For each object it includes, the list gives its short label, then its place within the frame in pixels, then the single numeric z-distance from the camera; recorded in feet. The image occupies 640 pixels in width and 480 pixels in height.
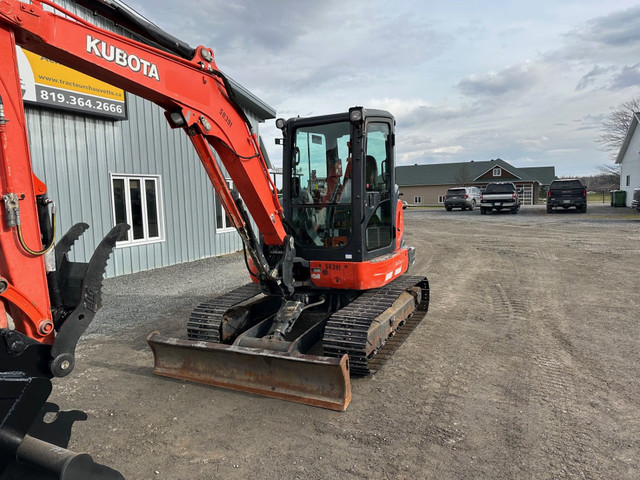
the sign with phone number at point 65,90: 26.27
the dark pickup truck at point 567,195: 85.22
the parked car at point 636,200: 76.18
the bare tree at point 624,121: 140.08
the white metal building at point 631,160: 105.09
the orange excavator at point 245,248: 8.02
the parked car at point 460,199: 105.19
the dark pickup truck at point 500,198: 86.59
